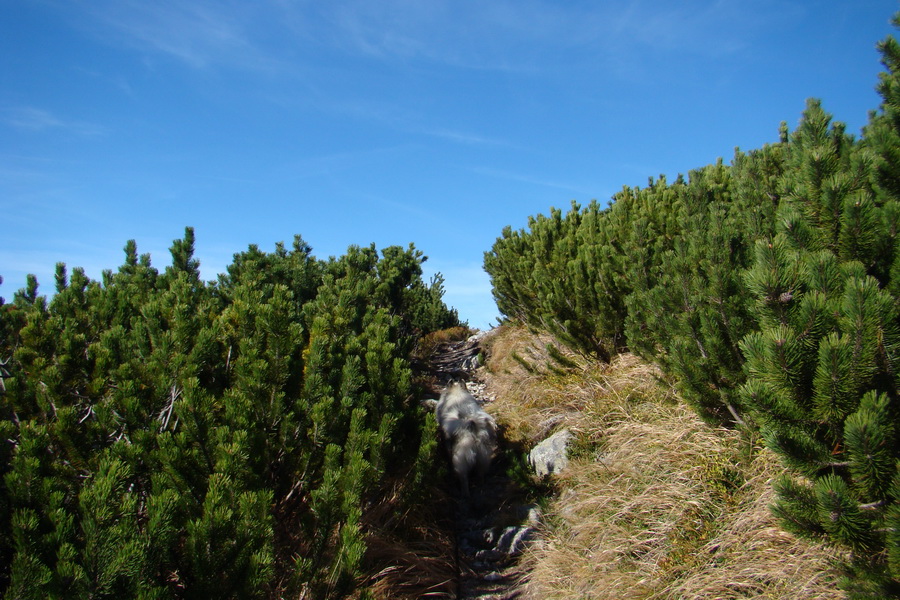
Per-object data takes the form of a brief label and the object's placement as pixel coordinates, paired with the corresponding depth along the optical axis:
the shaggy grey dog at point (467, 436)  5.17
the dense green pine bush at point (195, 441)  2.02
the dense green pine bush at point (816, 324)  2.11
